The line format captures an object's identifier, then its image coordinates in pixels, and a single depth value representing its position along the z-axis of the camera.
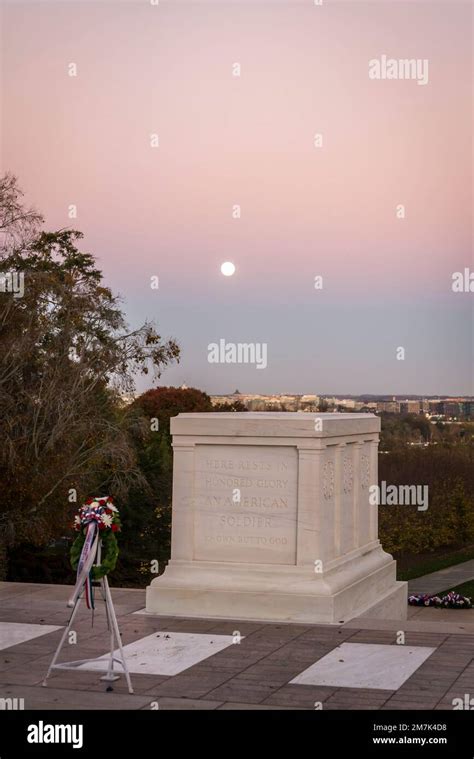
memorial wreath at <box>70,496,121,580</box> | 9.27
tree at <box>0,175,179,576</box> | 25.03
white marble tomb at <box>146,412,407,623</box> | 12.34
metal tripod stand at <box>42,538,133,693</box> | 9.18
